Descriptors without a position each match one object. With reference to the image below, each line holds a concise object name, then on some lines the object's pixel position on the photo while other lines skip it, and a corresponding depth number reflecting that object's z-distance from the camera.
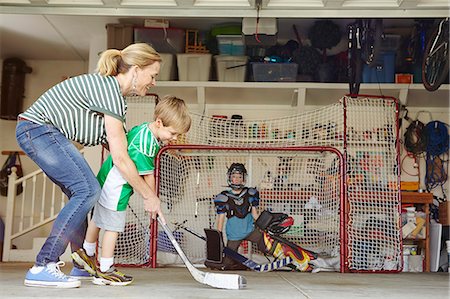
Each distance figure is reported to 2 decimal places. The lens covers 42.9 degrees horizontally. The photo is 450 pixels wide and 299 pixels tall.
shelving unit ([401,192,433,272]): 6.36
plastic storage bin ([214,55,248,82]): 6.46
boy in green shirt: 3.20
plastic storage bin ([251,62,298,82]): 6.42
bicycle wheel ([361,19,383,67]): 5.51
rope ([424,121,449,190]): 6.94
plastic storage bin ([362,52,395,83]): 6.52
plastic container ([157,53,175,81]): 6.46
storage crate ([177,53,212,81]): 6.47
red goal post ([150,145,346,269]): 5.39
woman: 2.96
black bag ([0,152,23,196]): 7.79
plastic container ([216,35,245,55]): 6.34
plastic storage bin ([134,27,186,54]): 6.43
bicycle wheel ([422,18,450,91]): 4.96
